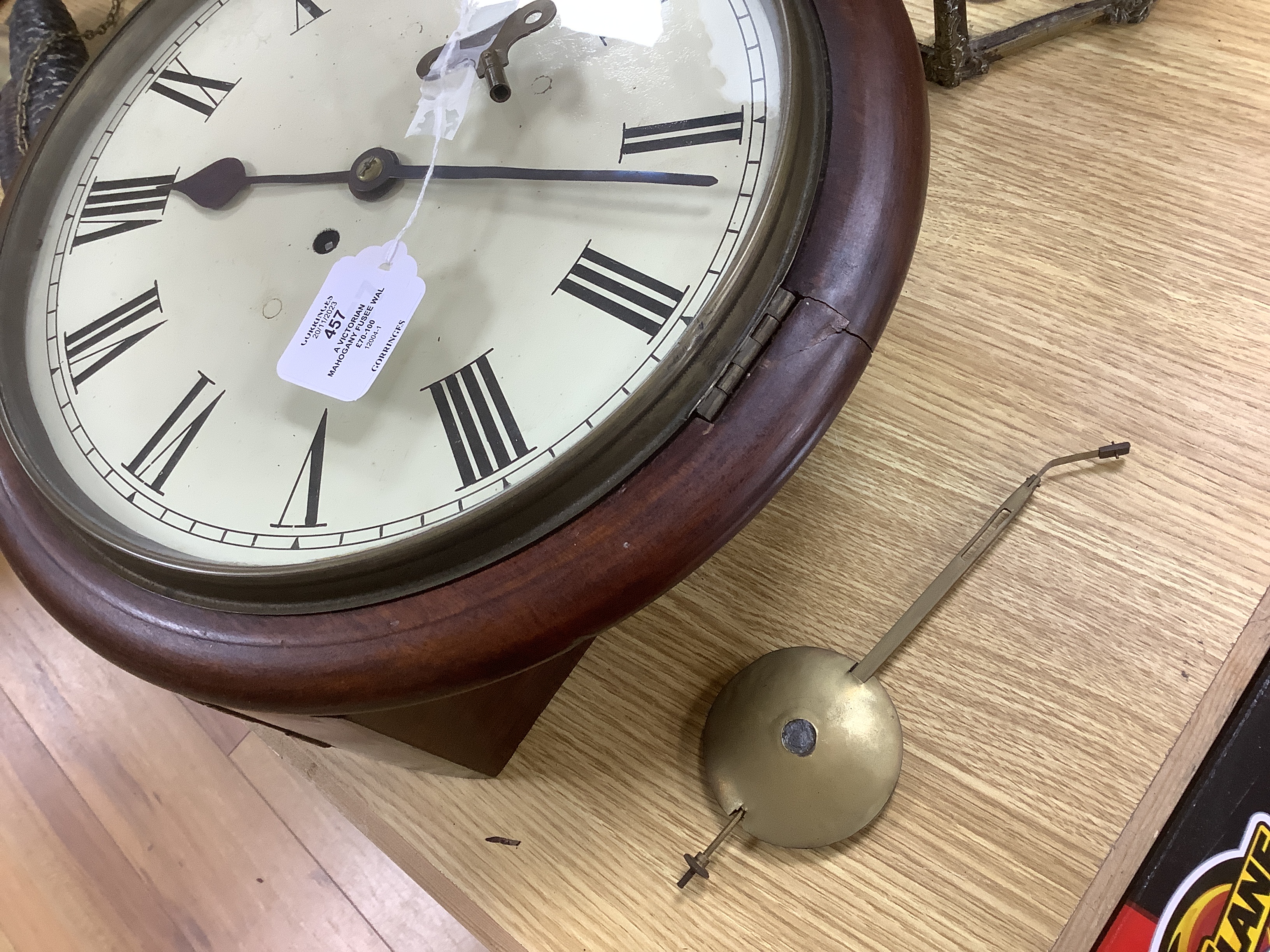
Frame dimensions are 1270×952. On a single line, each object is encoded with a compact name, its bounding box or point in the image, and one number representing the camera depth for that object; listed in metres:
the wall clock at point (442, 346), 0.49
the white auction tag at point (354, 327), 0.57
